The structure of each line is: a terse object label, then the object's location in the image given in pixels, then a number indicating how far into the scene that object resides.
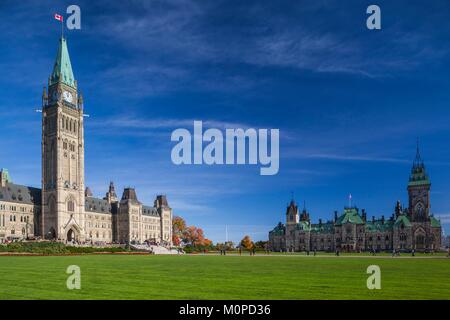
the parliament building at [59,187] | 118.75
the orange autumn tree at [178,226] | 186.88
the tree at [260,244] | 164.75
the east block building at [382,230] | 136.12
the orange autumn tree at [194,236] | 168.38
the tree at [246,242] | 158.12
